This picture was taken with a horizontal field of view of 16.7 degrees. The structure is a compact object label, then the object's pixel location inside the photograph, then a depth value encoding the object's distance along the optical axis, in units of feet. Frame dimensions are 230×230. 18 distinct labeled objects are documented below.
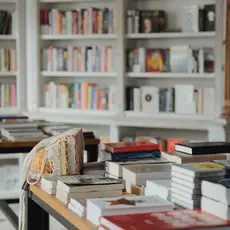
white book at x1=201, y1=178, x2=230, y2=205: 7.43
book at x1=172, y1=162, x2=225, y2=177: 8.04
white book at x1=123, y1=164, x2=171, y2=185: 9.78
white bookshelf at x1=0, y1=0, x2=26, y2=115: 25.62
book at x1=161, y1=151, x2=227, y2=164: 10.37
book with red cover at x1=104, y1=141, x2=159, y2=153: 11.34
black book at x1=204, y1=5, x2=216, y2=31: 22.67
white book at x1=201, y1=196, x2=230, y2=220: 7.43
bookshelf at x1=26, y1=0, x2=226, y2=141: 22.52
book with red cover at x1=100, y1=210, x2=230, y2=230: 7.01
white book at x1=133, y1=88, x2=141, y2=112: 24.20
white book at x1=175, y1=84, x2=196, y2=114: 23.24
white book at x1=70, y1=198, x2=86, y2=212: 8.45
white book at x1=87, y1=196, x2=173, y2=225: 7.75
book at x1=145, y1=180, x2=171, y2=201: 8.83
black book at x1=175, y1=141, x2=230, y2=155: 10.73
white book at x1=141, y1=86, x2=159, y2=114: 24.02
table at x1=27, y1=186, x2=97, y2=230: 8.32
